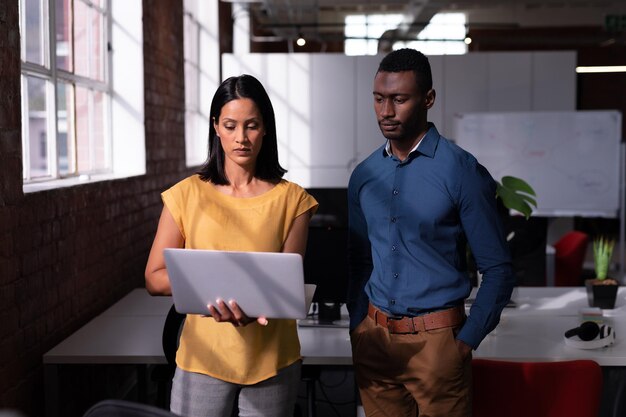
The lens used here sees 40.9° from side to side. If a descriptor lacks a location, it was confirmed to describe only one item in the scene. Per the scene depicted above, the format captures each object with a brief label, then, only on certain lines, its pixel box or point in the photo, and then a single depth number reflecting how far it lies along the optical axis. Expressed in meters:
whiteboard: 8.60
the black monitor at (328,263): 3.27
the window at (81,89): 3.62
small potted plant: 3.73
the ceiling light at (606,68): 14.22
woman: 2.00
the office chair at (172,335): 2.88
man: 2.12
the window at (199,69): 7.75
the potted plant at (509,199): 3.45
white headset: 2.96
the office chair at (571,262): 5.83
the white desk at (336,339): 2.92
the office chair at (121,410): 1.33
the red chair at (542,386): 2.20
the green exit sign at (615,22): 10.99
